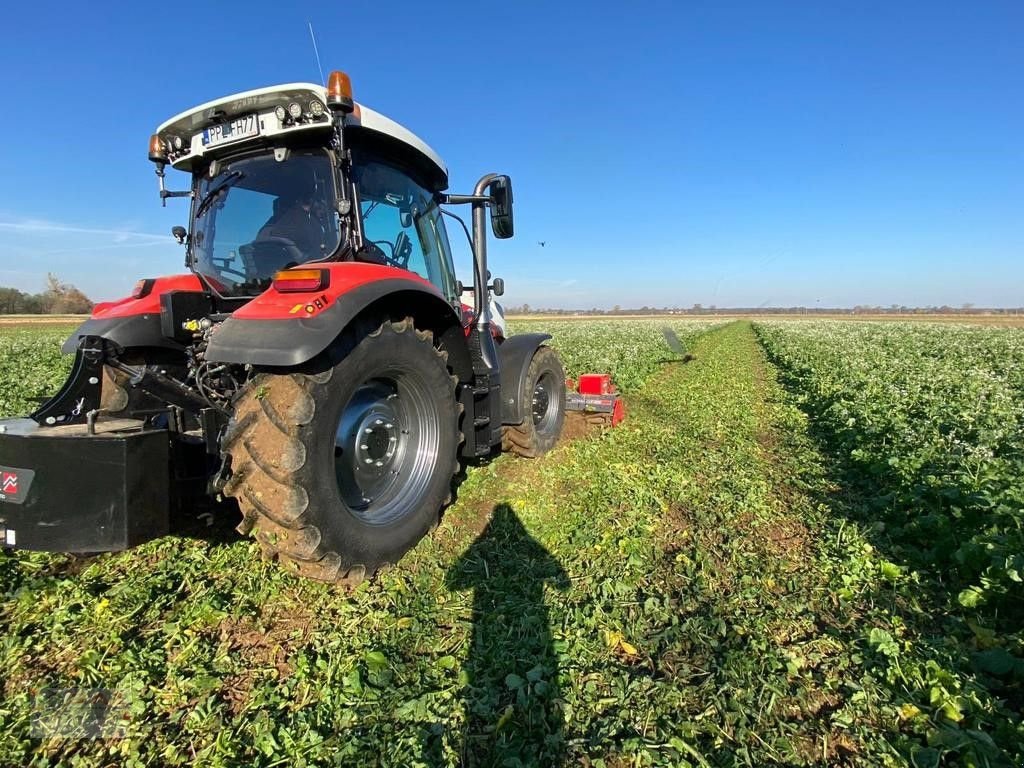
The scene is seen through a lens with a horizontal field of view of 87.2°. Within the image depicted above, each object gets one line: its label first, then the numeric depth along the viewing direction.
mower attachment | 7.04
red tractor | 2.48
